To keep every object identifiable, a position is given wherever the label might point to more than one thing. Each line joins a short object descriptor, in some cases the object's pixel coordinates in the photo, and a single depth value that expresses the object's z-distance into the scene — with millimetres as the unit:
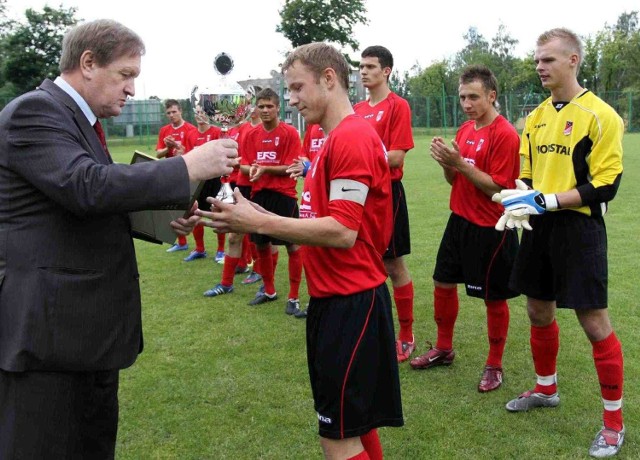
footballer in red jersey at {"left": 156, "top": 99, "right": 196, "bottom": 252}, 9781
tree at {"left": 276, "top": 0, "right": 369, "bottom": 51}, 50438
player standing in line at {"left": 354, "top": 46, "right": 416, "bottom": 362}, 5238
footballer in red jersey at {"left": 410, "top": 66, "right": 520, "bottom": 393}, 4543
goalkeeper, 3562
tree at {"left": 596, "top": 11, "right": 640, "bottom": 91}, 55719
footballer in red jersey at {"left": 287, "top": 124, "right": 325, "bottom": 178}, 6018
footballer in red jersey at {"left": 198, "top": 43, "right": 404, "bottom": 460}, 2518
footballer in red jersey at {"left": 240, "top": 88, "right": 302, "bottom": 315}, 6883
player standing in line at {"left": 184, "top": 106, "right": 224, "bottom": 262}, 9238
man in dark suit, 2135
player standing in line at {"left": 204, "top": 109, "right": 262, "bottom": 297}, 7258
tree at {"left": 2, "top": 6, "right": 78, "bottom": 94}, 40562
